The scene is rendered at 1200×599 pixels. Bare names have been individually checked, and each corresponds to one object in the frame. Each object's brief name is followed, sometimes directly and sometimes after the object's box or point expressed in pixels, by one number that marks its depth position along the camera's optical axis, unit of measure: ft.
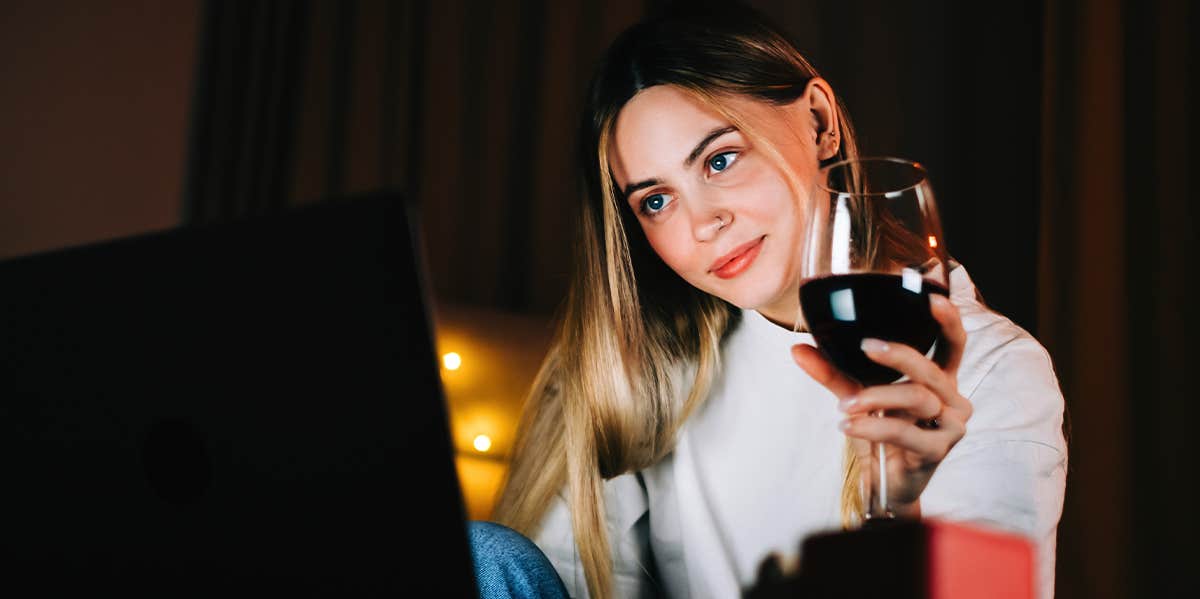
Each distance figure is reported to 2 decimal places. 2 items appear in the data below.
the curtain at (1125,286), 4.78
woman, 3.79
